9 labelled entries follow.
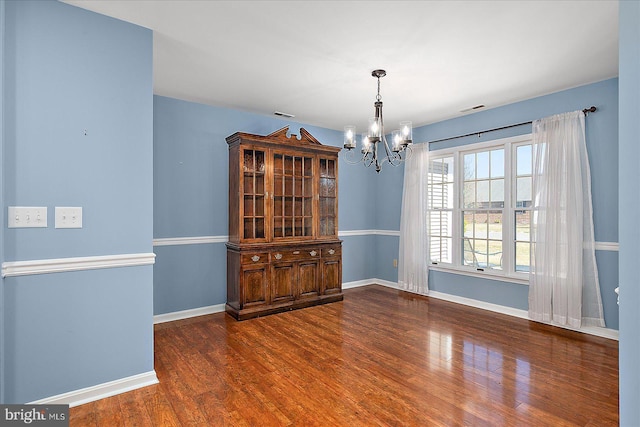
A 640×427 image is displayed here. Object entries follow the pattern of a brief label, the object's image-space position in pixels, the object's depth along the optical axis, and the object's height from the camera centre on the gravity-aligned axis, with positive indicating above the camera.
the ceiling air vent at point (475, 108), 4.36 +1.38
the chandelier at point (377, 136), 3.06 +0.73
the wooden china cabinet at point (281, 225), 4.22 -0.15
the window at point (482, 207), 4.23 +0.10
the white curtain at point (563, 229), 3.60 -0.17
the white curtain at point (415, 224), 5.19 -0.16
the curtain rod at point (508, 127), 3.57 +1.10
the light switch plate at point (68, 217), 2.24 -0.02
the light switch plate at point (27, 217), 2.10 -0.02
